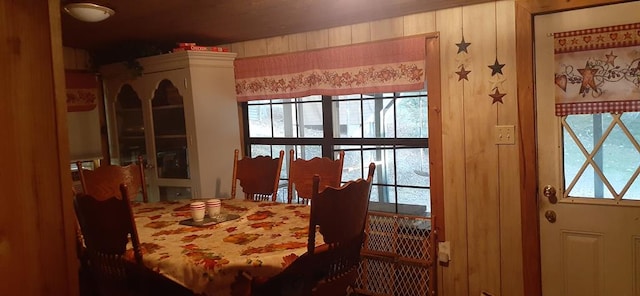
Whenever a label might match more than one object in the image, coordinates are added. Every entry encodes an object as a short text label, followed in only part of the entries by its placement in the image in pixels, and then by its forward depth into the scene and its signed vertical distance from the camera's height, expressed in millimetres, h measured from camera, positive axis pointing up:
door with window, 2092 -343
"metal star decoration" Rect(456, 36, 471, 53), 2454 +417
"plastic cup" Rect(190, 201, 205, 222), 2145 -369
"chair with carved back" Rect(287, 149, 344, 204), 2535 -260
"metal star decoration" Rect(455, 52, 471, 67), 2459 +348
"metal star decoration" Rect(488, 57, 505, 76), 2367 +279
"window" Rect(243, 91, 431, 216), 2930 -63
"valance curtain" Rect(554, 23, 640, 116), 2043 +216
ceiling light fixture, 2148 +626
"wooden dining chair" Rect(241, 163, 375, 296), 1661 -477
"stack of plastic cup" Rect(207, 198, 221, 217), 2215 -368
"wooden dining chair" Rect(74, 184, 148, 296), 1655 -386
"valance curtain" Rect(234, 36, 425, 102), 2652 +375
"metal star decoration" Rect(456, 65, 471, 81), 2473 +264
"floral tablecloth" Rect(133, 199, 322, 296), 1580 -443
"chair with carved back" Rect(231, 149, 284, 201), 2820 -285
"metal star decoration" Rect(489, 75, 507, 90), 2369 +209
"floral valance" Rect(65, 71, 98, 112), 3616 +400
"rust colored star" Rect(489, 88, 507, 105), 2381 +129
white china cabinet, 3262 +134
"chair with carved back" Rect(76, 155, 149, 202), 2639 -252
